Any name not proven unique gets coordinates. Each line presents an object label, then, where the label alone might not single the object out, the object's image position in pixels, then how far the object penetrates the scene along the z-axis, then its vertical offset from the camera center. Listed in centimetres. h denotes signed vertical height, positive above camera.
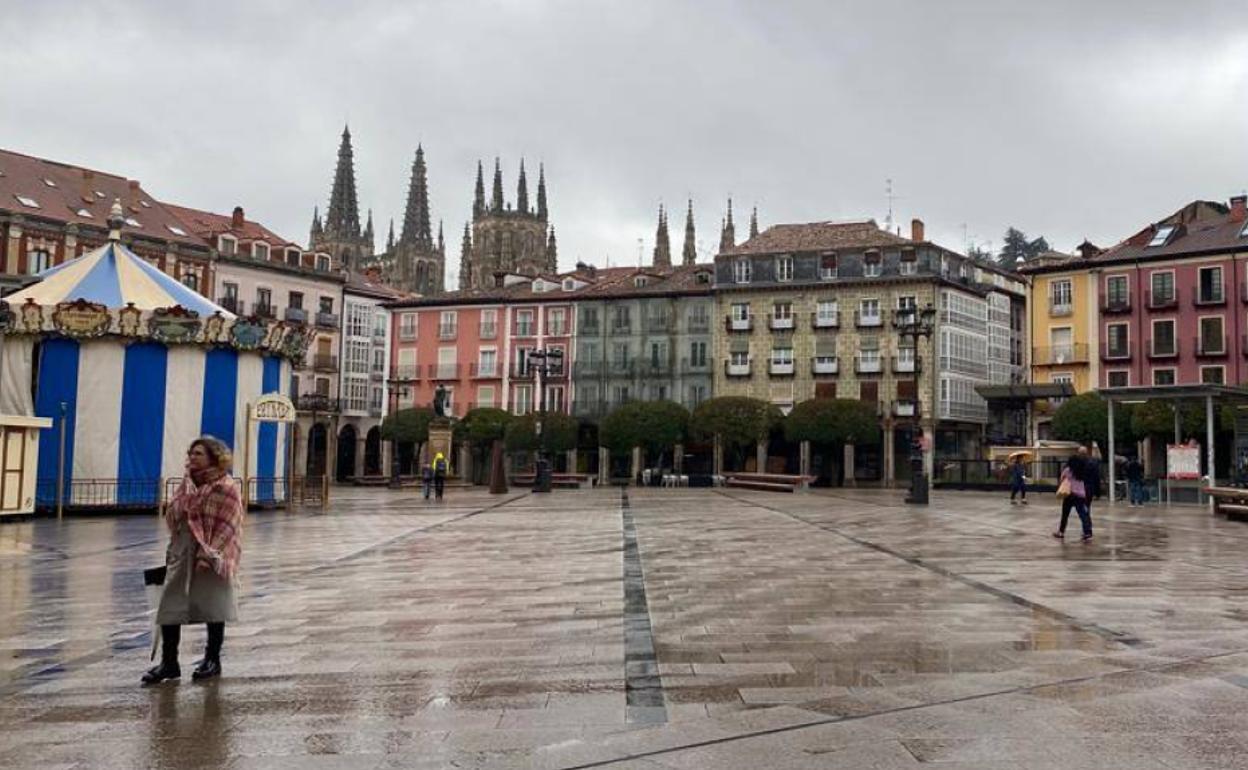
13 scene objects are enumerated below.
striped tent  2595 +115
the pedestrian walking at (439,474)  3531 -99
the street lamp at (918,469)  3119 -53
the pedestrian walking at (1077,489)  1717 -58
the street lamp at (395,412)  4899 +197
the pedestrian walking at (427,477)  3572 -112
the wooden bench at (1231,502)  2359 -111
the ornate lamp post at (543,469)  4121 -90
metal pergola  2984 +172
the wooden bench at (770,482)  4341 -138
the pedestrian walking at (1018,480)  3309 -87
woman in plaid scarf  677 -77
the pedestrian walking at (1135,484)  3322 -93
